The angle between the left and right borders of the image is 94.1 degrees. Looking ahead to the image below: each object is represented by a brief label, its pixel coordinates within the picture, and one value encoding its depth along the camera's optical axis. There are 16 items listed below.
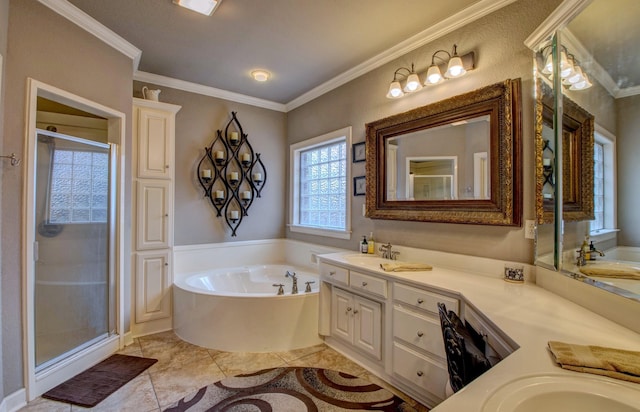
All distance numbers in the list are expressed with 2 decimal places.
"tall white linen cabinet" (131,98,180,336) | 2.99
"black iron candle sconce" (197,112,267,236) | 3.66
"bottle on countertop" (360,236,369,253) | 2.96
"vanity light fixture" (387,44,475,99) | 2.17
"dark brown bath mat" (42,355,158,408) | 2.03
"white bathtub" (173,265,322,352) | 2.72
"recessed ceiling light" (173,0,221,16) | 2.09
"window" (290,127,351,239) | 3.40
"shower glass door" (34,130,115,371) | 2.19
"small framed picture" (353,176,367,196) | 3.07
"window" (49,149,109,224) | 2.31
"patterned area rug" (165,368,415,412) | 1.96
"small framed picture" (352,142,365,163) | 3.08
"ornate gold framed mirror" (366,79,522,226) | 1.97
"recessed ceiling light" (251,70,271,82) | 3.18
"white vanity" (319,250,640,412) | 0.97
